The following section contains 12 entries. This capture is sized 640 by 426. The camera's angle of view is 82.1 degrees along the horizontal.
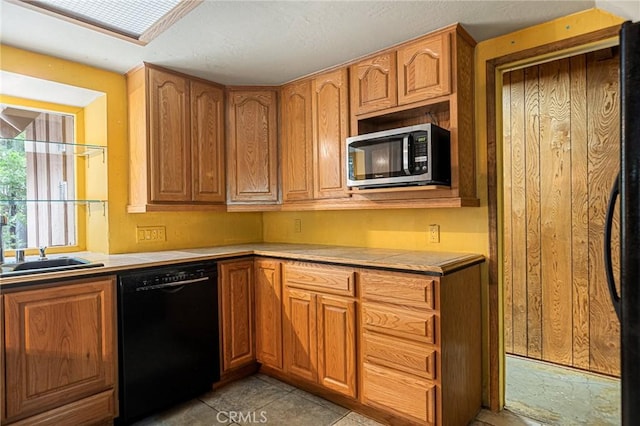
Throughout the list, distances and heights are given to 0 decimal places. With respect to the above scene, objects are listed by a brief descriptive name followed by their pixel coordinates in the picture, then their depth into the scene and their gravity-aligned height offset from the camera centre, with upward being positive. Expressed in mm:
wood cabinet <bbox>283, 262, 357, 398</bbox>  2148 -714
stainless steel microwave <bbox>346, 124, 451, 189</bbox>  1993 +300
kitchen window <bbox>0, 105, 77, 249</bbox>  2373 +251
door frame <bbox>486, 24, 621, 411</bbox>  2188 -107
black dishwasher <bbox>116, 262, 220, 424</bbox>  2064 -751
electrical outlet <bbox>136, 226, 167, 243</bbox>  2750 -157
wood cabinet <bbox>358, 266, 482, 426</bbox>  1798 -714
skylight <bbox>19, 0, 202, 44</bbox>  1781 +1025
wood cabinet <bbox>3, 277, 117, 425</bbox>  1733 -702
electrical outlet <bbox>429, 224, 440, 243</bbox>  2414 -159
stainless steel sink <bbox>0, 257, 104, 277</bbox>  1966 -291
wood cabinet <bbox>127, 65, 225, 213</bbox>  2521 +524
